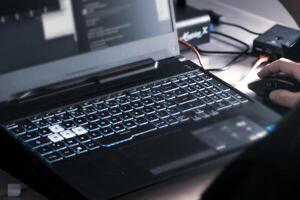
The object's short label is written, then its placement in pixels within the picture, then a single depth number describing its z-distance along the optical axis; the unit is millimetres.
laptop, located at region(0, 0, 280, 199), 1028
